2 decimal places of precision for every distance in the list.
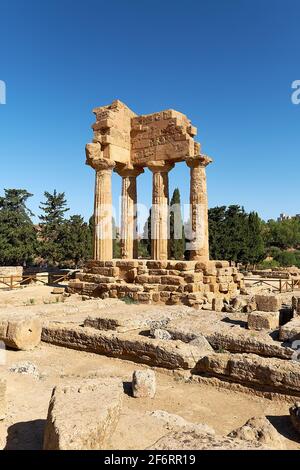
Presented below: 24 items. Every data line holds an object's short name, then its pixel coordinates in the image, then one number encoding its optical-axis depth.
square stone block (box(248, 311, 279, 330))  8.84
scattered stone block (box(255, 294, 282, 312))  10.41
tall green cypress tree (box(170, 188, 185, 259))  37.94
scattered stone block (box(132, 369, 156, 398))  5.74
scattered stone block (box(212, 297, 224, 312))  13.92
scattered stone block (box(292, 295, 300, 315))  9.52
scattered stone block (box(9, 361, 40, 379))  6.51
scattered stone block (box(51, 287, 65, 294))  18.51
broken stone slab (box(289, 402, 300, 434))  4.50
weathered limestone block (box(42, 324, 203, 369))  6.95
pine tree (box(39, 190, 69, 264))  41.06
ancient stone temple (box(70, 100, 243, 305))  16.56
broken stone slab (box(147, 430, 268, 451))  3.15
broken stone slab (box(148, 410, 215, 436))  3.69
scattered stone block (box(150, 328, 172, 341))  8.27
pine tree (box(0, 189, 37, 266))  38.84
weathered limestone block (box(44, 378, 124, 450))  3.20
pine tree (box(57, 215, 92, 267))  40.59
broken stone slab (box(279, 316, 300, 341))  7.44
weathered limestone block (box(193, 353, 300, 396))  5.59
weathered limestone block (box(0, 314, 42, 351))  8.30
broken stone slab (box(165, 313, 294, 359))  6.98
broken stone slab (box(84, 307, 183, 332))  9.06
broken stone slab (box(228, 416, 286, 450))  3.95
